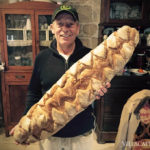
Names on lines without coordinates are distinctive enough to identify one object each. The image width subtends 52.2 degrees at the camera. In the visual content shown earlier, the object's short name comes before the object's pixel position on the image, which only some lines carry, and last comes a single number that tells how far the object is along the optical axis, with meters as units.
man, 0.95
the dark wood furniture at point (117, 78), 1.91
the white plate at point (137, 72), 1.92
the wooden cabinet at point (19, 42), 2.02
